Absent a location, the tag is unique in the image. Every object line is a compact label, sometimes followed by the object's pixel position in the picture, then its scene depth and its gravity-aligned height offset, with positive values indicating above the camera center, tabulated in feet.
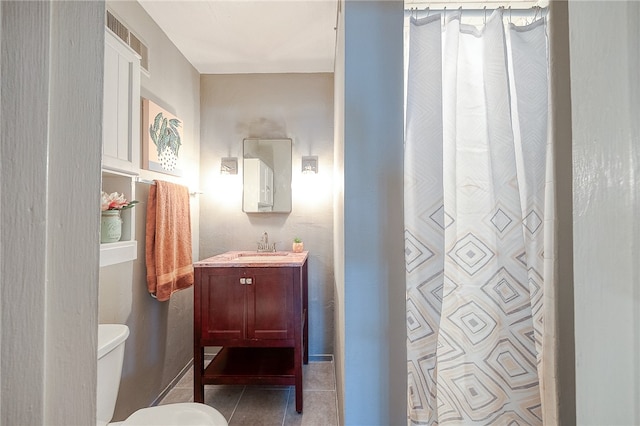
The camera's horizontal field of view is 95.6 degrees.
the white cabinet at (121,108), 3.90 +1.56
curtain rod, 3.70 +2.97
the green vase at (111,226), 3.82 -0.14
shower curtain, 3.37 -0.05
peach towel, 5.91 -0.56
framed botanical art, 5.93 +1.68
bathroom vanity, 5.91 -1.99
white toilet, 3.79 -2.68
